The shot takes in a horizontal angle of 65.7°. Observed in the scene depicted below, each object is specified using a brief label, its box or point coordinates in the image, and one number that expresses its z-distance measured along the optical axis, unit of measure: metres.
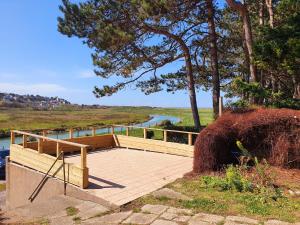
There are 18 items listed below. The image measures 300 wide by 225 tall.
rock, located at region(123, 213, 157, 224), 3.87
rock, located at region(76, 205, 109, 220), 4.30
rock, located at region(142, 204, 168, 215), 4.16
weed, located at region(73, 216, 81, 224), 4.13
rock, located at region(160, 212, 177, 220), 3.92
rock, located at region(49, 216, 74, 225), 4.10
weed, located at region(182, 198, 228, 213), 4.12
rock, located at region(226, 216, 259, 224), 3.67
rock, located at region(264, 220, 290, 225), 3.61
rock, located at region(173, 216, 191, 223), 3.81
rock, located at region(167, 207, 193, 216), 4.03
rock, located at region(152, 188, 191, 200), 4.69
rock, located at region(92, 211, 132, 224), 4.00
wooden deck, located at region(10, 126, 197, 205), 5.30
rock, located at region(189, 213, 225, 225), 3.73
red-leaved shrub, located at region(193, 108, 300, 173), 5.93
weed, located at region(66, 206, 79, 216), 4.46
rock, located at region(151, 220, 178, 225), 3.74
